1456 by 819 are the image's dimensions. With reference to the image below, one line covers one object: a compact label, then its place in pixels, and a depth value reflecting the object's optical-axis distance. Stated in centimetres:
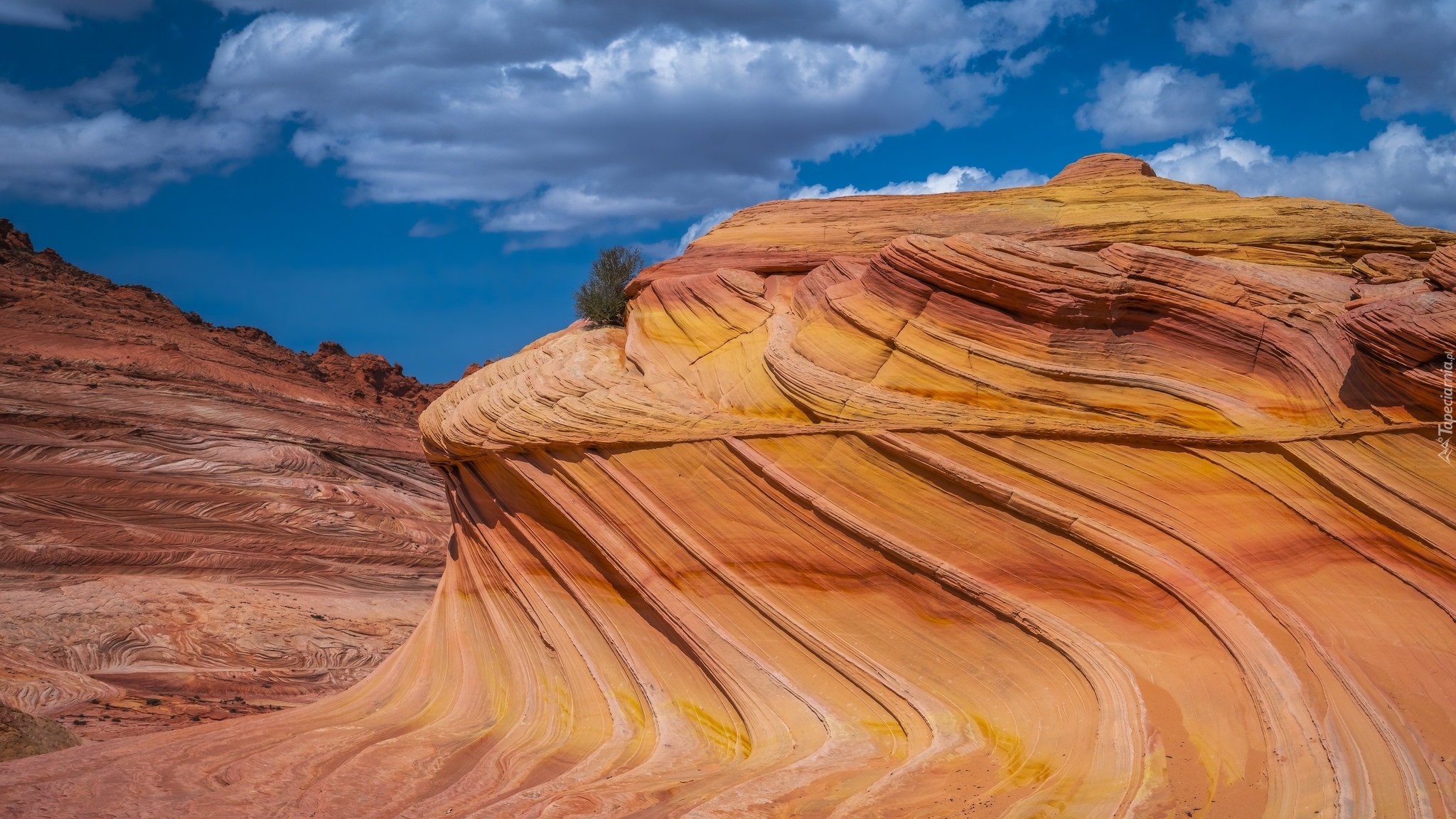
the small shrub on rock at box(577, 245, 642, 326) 1519
